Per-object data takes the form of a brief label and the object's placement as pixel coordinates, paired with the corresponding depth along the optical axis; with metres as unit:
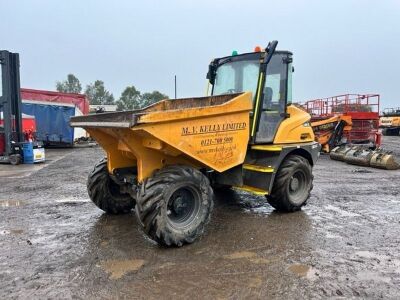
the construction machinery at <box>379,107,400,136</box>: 32.91
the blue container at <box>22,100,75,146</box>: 20.81
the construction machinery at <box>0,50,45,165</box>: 13.85
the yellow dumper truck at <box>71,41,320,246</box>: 4.55
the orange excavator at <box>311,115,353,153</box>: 15.97
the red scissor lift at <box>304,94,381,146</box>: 17.05
